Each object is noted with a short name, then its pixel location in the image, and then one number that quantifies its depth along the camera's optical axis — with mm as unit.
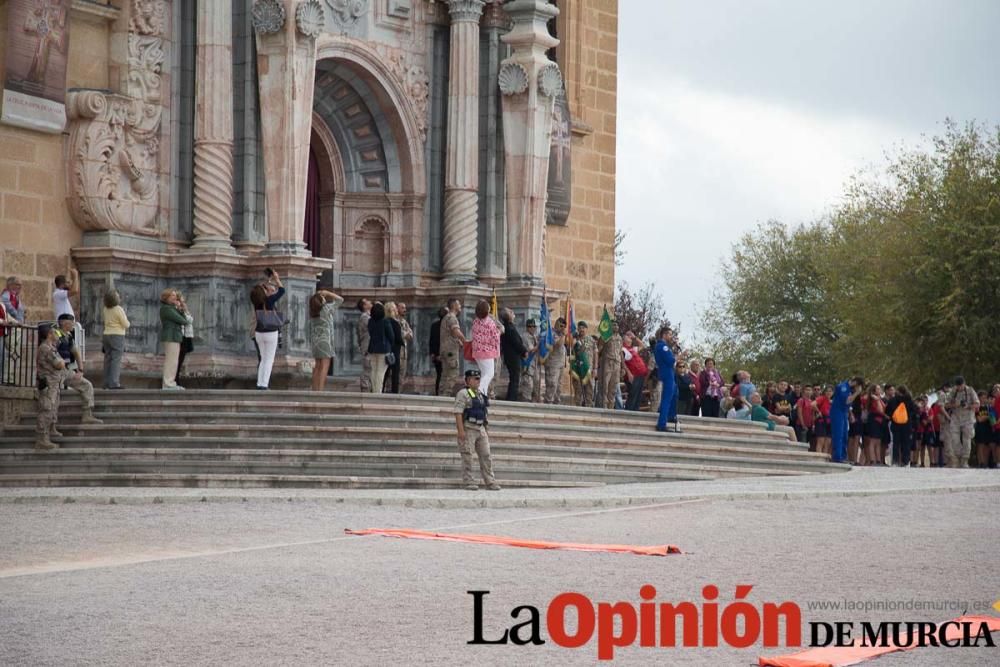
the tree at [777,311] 62125
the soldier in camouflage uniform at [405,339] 25578
